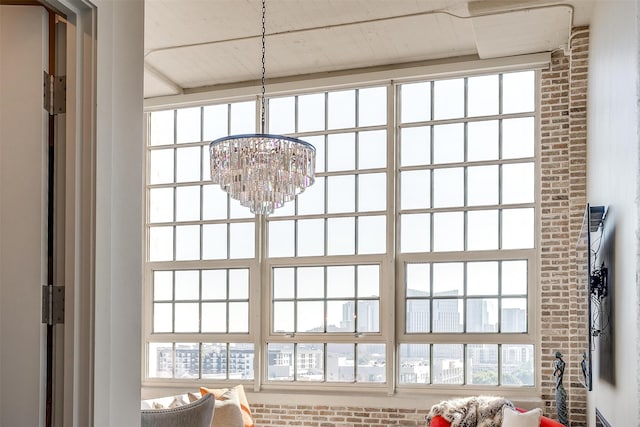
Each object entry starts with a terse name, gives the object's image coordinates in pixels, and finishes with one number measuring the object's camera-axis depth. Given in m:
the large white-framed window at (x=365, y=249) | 6.36
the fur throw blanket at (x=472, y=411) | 5.59
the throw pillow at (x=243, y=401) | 6.20
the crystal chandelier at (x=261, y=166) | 4.91
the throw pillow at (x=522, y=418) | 5.34
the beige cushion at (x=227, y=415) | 5.80
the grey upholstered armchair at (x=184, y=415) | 3.58
